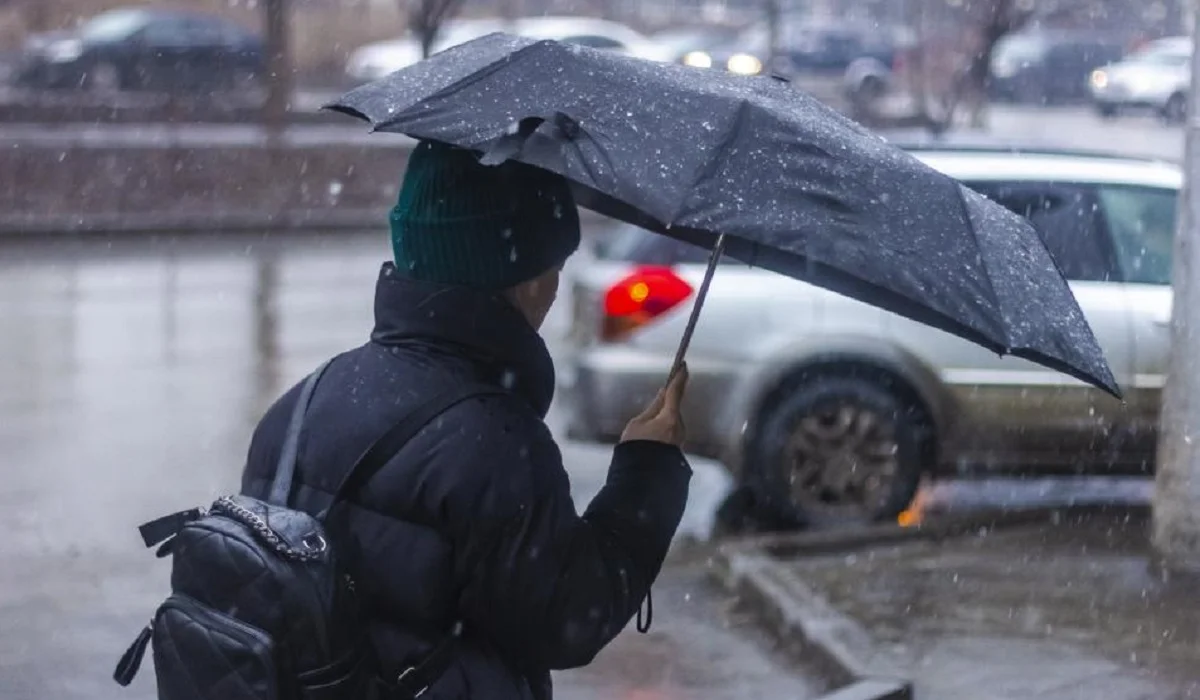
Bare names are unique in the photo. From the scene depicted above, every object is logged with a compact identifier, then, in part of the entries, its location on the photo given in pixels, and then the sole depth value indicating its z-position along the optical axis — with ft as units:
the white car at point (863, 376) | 25.91
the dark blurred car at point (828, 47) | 133.49
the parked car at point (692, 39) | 114.62
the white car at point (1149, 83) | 122.11
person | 7.85
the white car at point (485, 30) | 99.04
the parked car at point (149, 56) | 96.37
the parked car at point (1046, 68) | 138.39
